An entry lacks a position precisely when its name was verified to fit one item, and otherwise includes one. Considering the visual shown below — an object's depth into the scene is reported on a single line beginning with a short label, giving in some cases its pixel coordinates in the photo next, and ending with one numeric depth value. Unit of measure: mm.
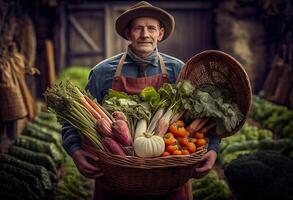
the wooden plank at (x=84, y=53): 15727
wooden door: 15516
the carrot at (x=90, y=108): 4245
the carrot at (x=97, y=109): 4222
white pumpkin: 3867
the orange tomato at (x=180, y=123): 4271
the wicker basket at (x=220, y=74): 4398
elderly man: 4616
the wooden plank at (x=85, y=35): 15594
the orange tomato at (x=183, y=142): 4082
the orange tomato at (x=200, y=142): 4168
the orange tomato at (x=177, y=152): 3955
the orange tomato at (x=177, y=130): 4141
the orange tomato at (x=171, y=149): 3980
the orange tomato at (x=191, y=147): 4066
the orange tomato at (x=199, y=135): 4250
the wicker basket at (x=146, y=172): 3832
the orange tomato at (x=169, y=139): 4016
